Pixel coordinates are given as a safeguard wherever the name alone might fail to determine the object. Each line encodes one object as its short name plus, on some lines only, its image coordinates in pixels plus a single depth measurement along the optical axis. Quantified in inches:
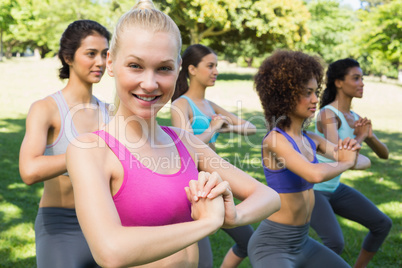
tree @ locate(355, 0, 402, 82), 1198.9
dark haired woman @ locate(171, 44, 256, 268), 154.1
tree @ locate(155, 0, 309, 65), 1011.3
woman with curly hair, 113.0
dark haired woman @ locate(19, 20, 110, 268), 94.7
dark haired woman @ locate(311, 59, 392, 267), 145.7
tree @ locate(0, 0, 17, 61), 1091.5
